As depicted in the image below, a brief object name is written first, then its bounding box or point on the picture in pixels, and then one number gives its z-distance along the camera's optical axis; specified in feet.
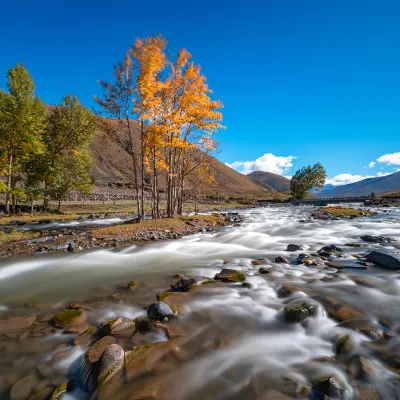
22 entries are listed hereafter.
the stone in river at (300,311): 17.13
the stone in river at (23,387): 10.97
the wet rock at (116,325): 15.46
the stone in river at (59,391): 10.71
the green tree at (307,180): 315.41
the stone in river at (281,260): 32.01
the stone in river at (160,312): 17.25
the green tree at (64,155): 106.73
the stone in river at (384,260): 28.09
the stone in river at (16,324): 16.42
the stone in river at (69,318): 16.98
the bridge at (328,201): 253.44
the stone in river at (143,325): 15.79
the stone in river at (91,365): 11.34
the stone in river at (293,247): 40.16
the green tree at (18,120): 89.56
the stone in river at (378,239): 46.33
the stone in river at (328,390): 10.20
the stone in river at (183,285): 23.09
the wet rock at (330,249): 37.37
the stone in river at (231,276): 25.13
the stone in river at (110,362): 11.30
